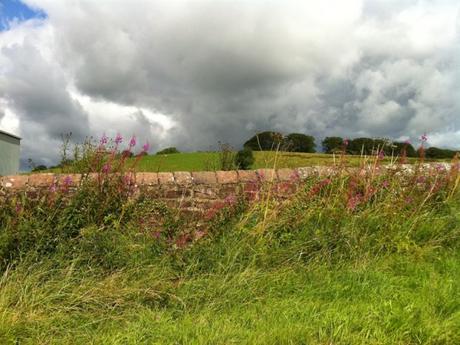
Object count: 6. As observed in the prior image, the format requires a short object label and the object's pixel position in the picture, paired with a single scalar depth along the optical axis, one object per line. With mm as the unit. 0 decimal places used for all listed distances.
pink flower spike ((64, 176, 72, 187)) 5973
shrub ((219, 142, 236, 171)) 10872
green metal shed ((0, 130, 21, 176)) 20672
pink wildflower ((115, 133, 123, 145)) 6470
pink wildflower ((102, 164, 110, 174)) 5867
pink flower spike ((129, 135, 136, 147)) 6311
